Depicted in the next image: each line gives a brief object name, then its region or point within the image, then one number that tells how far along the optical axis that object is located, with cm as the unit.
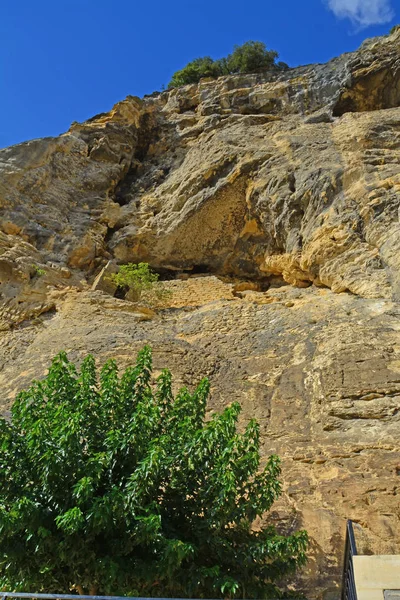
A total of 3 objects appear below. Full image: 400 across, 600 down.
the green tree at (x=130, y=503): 467
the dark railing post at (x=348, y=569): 474
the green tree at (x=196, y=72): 2613
